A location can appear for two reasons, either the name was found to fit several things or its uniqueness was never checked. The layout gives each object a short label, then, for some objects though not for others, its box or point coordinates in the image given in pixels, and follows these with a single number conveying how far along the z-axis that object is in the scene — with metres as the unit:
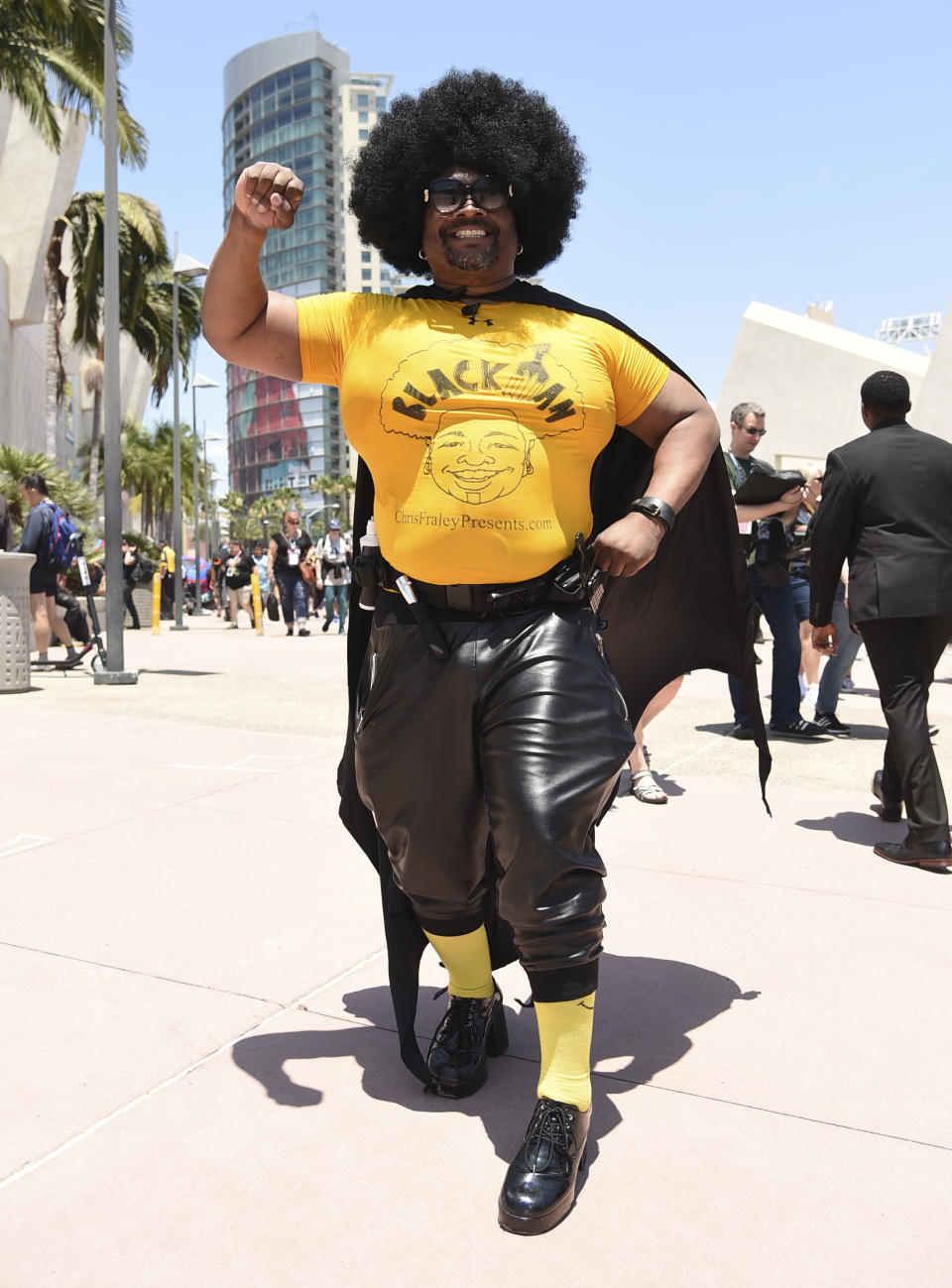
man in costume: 2.24
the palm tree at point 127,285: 28.67
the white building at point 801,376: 37.88
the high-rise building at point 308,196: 141.50
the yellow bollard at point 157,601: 20.28
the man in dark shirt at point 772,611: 6.77
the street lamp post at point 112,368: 10.55
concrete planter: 9.36
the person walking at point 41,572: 10.95
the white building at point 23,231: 32.59
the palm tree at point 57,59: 17.50
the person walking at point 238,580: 21.70
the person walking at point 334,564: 17.75
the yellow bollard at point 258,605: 18.58
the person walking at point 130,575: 21.00
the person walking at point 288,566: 17.84
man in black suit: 4.57
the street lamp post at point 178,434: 21.72
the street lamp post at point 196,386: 40.03
